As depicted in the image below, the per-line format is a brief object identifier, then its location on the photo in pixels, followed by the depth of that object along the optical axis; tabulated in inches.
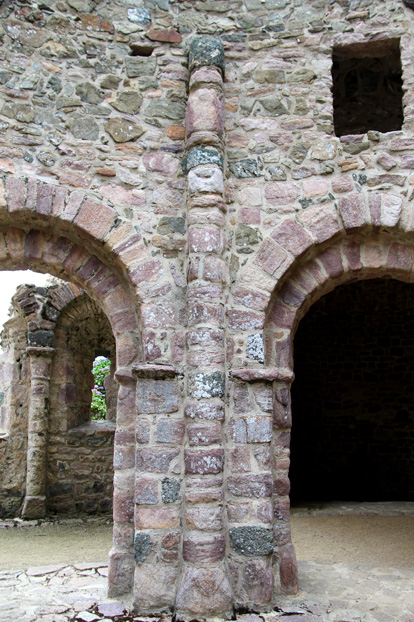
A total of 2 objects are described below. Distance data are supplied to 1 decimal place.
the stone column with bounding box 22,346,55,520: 292.0
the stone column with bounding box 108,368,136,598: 155.9
